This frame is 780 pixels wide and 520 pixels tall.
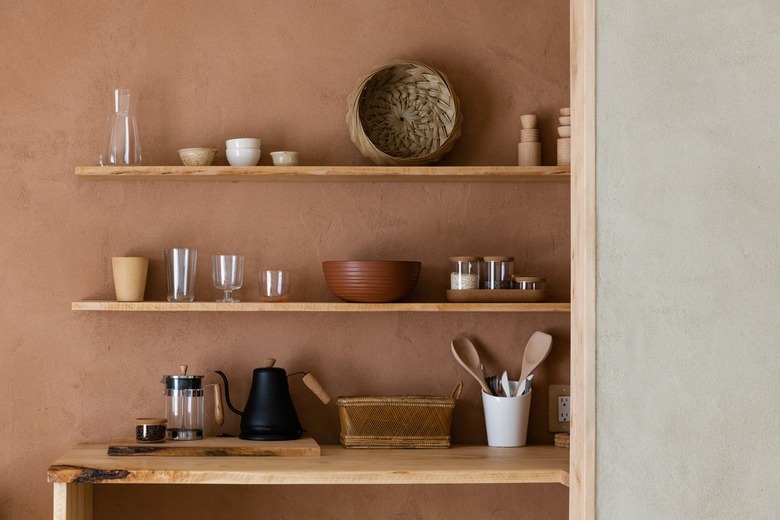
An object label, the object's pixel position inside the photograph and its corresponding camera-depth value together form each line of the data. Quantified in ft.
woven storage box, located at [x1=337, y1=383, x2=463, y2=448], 8.44
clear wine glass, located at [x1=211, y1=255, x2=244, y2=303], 8.39
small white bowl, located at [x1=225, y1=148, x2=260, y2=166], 8.40
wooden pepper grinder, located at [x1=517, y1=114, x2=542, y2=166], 8.78
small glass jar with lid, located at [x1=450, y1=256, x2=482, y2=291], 8.50
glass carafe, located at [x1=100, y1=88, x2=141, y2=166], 8.43
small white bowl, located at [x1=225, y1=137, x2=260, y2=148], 8.39
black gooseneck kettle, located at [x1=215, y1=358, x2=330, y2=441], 8.29
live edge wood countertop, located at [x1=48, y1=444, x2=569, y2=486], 7.27
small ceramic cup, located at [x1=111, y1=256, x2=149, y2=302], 8.29
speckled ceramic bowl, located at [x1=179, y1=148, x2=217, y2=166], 8.33
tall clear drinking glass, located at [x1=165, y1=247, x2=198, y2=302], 8.39
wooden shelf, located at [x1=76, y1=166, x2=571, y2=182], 8.20
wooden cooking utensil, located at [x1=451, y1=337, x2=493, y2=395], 8.74
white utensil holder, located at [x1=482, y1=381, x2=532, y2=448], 8.54
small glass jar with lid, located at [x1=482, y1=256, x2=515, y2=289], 8.56
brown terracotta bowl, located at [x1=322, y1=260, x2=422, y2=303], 8.25
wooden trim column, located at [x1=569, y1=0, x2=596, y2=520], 6.54
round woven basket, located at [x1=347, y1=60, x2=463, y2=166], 8.75
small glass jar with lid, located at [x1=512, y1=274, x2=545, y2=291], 8.49
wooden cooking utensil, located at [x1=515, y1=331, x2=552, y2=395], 8.75
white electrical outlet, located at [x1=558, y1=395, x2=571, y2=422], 8.96
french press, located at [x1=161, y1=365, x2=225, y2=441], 8.30
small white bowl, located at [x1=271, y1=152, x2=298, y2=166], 8.38
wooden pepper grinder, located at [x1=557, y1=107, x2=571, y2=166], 8.63
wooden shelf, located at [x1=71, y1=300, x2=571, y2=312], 8.11
